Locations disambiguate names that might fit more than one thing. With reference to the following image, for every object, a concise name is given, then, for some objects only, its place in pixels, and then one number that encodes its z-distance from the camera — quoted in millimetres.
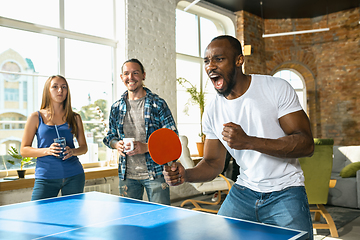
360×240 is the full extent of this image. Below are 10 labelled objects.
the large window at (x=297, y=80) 8461
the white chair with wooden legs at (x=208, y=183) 4410
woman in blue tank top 2381
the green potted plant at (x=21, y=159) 3510
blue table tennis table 1184
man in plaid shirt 2451
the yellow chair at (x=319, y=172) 3625
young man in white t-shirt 1477
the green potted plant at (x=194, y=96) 5965
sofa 4726
